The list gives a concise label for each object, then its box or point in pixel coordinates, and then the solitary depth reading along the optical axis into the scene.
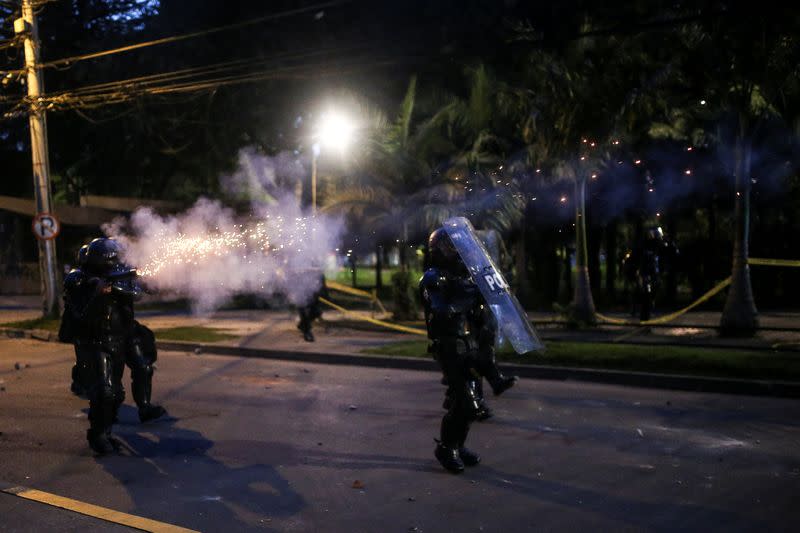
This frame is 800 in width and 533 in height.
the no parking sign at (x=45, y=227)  17.53
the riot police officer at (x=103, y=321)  6.98
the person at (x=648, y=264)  15.55
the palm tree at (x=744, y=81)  11.91
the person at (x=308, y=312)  14.90
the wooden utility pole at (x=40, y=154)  17.64
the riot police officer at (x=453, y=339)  6.14
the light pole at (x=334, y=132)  16.95
